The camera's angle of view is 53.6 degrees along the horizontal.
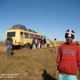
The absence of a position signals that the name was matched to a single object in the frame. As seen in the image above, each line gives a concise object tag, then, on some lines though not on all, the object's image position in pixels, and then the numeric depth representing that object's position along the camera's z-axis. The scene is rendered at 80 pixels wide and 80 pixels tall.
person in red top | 1.80
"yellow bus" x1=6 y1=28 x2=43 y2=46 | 10.13
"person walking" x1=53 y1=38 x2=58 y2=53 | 7.59
